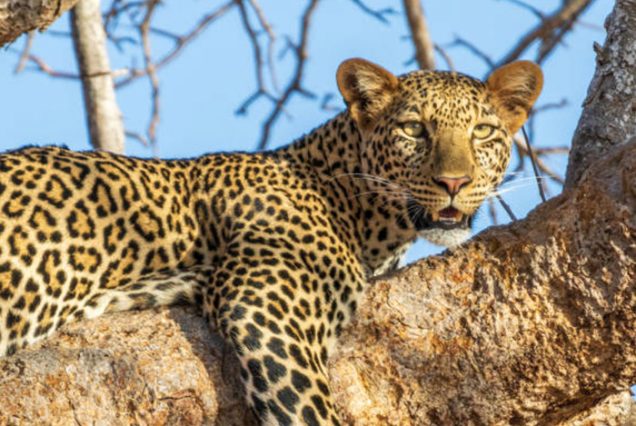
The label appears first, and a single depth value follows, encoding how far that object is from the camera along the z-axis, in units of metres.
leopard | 10.95
